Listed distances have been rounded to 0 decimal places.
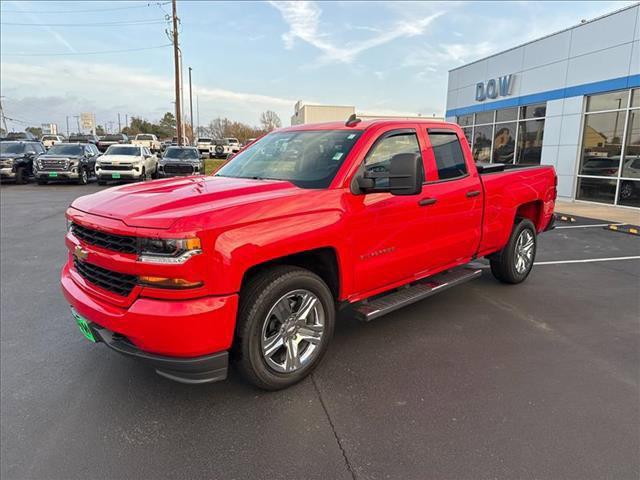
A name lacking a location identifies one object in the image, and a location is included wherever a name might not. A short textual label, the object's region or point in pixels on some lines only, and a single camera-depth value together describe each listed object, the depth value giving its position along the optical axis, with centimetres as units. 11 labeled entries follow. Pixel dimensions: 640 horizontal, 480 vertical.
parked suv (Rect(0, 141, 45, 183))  1919
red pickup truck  267
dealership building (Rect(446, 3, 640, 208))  1279
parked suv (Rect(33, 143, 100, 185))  1856
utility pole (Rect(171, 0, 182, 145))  3019
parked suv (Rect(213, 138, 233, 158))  3855
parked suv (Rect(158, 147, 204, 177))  1967
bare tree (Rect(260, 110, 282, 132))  10056
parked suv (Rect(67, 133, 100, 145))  3778
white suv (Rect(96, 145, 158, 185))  1894
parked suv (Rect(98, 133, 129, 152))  3634
